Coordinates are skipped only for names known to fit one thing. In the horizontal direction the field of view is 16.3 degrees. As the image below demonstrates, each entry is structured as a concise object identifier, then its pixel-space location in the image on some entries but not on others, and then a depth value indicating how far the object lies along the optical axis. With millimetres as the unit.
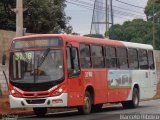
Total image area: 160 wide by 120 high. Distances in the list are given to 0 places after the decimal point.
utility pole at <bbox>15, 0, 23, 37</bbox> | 23062
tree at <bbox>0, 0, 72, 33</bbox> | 37781
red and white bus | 19828
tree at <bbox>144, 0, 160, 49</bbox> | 91512
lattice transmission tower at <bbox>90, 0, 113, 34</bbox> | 53188
